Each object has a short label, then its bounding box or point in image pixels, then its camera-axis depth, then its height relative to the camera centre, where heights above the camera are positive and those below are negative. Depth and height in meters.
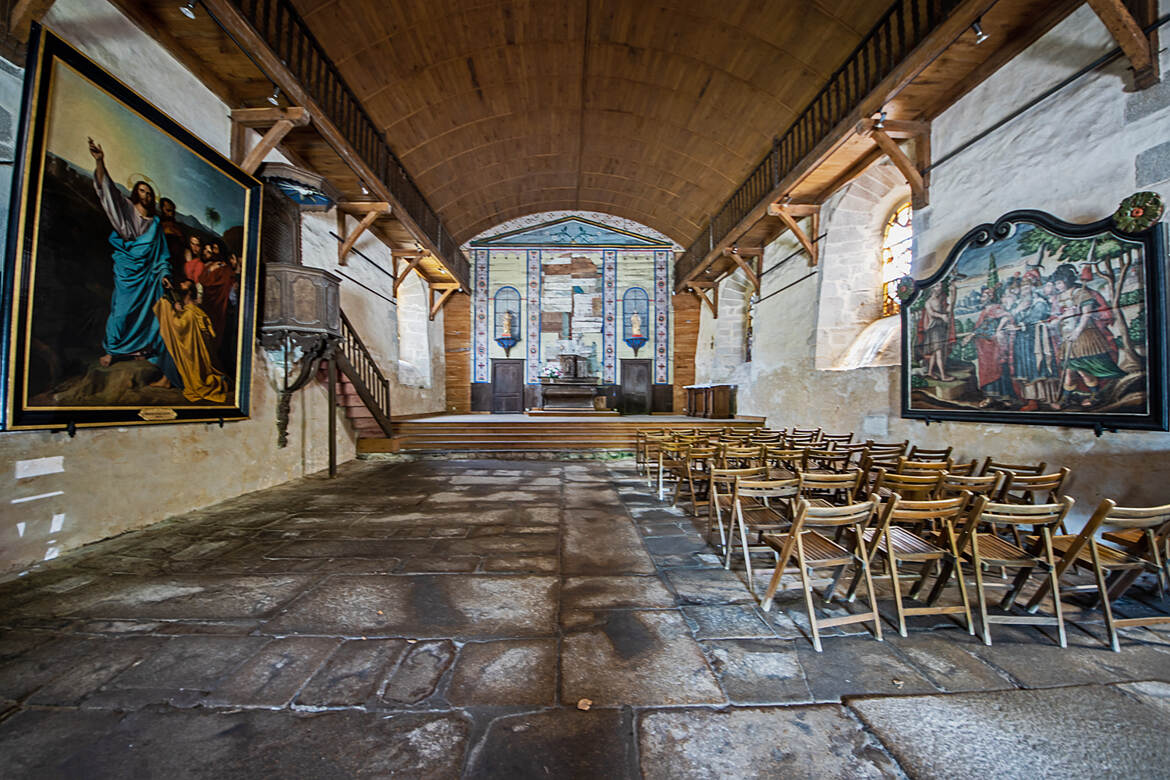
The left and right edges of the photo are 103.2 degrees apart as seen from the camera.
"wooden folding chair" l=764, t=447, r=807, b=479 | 4.10 -0.62
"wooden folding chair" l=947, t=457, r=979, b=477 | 3.47 -0.57
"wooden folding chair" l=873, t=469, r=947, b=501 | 2.78 -0.52
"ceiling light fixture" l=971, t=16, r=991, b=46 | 3.78 +3.02
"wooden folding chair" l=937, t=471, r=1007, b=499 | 2.81 -0.53
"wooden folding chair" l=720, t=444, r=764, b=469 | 4.26 -0.55
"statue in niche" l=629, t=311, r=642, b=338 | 13.54 +2.08
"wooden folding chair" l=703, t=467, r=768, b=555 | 3.18 -0.64
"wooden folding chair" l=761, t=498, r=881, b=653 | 2.03 -0.77
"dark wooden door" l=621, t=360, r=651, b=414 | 13.70 +0.27
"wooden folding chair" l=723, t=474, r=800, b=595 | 2.64 -0.79
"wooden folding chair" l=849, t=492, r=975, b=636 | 2.08 -0.76
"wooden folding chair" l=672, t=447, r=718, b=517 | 4.07 -0.67
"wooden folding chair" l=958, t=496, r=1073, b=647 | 2.03 -0.73
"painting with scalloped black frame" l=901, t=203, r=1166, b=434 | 3.10 +0.58
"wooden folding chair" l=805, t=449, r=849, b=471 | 4.18 -0.56
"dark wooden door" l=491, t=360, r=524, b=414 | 13.60 +0.21
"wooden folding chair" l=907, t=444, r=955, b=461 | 3.93 -0.53
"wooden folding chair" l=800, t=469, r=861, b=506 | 2.82 -0.54
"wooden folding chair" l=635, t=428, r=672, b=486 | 5.77 -0.76
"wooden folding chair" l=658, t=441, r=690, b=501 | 4.71 -0.73
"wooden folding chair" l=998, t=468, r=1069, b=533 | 2.89 -0.55
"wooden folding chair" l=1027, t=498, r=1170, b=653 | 1.98 -0.76
